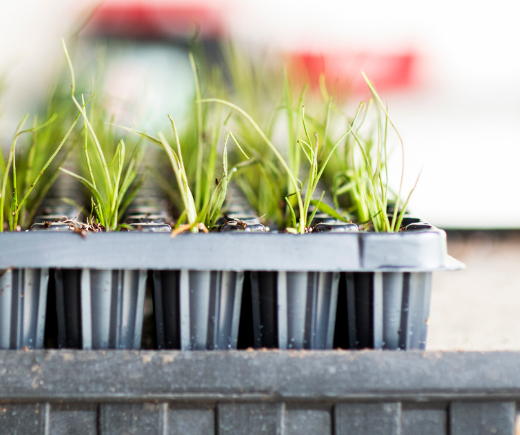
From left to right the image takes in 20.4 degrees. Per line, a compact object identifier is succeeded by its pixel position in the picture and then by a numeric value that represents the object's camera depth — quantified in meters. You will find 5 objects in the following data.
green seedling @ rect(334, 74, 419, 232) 0.72
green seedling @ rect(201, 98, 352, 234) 0.71
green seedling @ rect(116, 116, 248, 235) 0.69
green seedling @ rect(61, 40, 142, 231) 0.72
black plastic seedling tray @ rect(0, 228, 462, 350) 0.68
